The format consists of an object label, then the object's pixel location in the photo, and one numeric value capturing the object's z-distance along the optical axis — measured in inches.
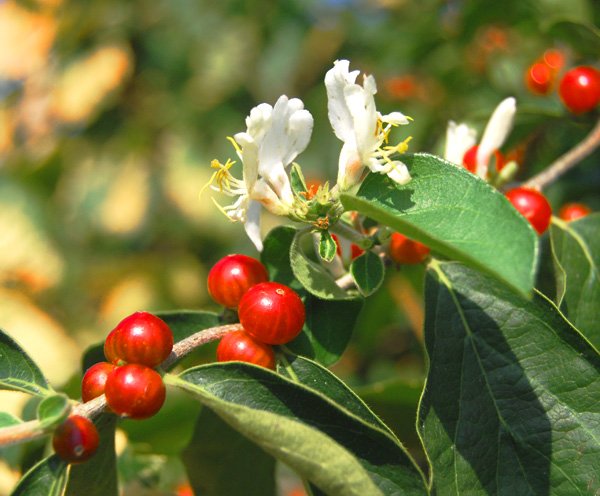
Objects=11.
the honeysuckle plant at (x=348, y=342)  4.9
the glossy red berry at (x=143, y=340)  5.2
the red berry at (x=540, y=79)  8.3
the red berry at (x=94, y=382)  5.3
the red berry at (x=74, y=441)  5.0
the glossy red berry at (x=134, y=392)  5.1
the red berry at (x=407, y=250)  5.8
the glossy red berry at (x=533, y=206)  6.1
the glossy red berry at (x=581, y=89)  6.8
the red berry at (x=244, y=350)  5.4
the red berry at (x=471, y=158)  6.3
